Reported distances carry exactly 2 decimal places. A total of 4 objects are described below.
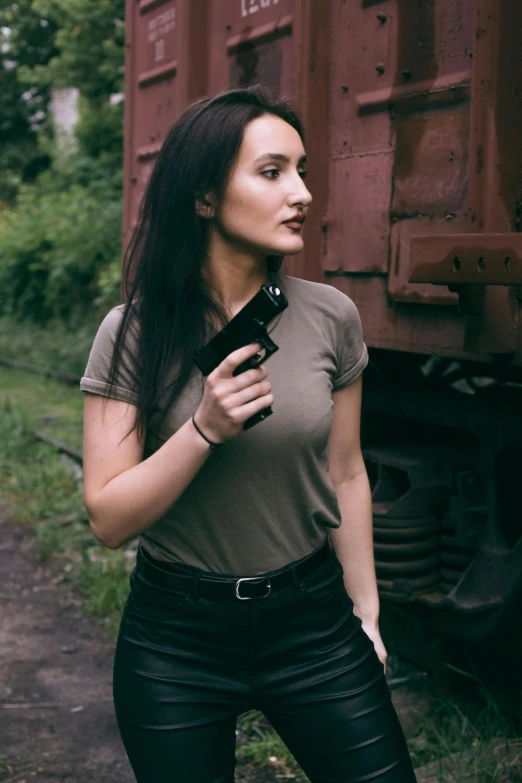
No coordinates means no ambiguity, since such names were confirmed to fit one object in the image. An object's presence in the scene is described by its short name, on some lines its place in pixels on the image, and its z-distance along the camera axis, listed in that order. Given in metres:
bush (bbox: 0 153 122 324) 14.20
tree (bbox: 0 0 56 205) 22.11
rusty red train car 2.53
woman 1.87
